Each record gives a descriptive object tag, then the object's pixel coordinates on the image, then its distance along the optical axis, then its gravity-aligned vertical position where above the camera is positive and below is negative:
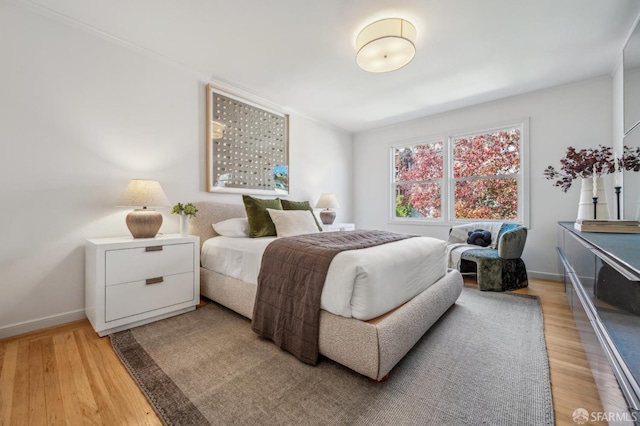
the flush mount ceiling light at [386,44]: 2.04 +1.39
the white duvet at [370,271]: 1.40 -0.39
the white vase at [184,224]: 2.49 -0.12
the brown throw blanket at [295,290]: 1.52 -0.50
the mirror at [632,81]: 2.16 +1.20
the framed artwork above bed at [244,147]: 3.02 +0.85
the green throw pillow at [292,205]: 3.32 +0.10
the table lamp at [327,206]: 4.16 +0.11
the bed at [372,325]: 1.31 -0.66
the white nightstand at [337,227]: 3.93 -0.22
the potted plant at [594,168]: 2.20 +0.43
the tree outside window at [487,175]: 3.63 +0.59
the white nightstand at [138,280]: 1.87 -0.55
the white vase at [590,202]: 2.17 +0.12
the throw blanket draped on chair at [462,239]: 3.20 -0.35
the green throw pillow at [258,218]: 2.75 -0.06
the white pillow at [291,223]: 2.69 -0.11
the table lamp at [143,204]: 2.13 +0.06
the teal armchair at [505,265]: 2.83 -0.57
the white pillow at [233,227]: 2.77 -0.17
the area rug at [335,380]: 1.15 -0.90
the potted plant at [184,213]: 2.47 -0.01
